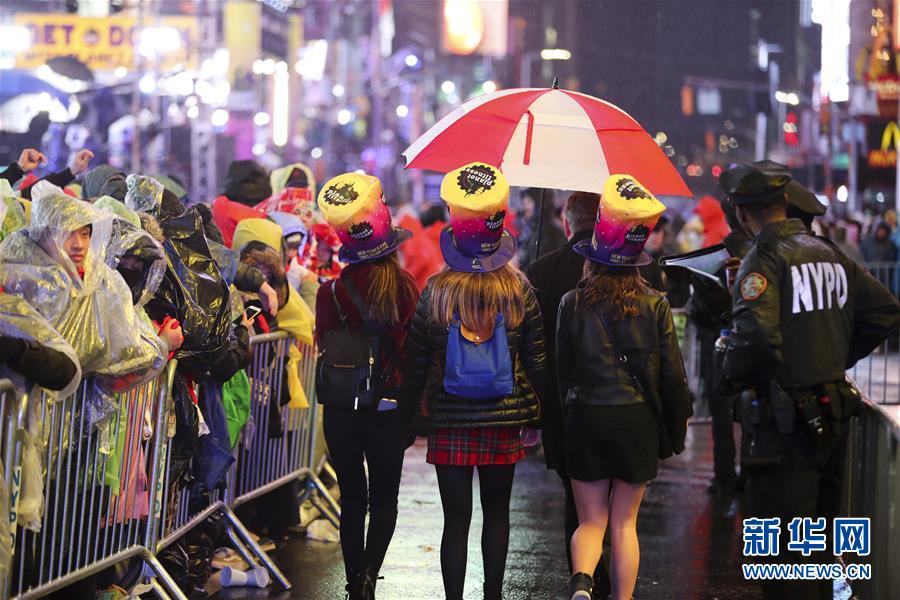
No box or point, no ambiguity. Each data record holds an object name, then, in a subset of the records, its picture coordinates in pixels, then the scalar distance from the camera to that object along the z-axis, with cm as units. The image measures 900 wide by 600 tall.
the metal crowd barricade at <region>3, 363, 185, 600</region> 990
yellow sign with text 6953
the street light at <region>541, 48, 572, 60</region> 5856
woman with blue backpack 1137
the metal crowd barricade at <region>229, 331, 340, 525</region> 1506
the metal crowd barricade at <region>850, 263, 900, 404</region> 2502
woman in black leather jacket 1140
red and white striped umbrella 1328
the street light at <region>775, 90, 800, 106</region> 14448
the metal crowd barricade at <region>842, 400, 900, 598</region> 1148
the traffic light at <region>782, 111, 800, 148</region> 13297
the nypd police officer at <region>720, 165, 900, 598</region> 1140
